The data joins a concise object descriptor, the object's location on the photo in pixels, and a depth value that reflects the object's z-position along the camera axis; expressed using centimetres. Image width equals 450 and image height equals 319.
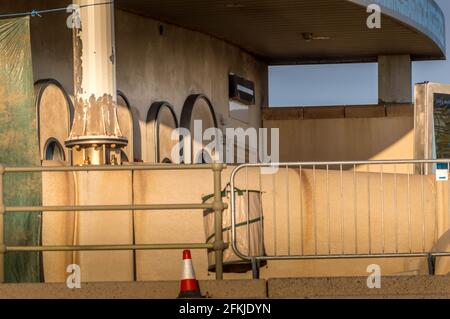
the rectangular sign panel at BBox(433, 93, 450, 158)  2192
